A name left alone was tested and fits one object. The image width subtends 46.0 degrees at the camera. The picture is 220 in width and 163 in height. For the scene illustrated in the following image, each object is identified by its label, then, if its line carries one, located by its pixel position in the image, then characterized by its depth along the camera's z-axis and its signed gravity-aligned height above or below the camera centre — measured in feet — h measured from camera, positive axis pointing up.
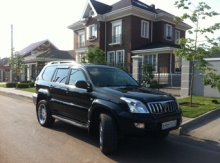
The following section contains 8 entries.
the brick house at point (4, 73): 179.83 -2.30
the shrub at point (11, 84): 91.66 -5.19
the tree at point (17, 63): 110.11 +2.96
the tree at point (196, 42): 32.58 +3.75
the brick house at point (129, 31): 84.69 +14.47
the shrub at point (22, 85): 79.46 -4.65
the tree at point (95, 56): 59.50 +3.34
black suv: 16.46 -2.38
